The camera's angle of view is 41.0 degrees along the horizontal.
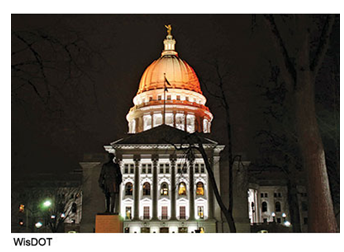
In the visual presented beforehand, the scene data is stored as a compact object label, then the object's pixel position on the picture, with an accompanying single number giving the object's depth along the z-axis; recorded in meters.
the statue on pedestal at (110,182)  19.16
